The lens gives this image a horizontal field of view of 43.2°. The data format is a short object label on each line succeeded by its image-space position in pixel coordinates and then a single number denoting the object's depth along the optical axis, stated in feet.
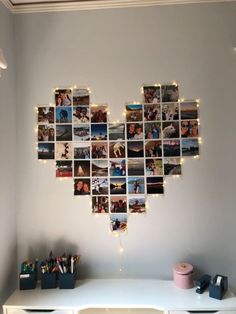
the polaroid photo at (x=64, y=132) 6.68
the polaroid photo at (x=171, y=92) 6.57
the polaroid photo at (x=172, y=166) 6.55
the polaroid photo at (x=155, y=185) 6.57
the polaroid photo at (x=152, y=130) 6.58
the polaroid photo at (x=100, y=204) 6.64
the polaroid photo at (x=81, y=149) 6.67
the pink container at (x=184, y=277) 6.06
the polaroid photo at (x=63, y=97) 6.70
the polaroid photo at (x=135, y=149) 6.60
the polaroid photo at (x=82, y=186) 6.66
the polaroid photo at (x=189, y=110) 6.54
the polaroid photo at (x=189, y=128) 6.54
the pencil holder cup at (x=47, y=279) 6.17
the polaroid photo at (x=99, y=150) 6.64
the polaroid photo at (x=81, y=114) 6.66
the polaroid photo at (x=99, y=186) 6.64
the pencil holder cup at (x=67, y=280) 6.11
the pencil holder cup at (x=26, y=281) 6.18
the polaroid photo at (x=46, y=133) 6.70
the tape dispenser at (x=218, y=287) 5.68
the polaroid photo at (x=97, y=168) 6.66
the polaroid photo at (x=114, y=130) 6.64
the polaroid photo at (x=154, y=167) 6.56
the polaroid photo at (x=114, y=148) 6.64
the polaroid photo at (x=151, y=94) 6.59
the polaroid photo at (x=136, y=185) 6.59
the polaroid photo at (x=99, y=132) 6.64
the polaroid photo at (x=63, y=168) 6.67
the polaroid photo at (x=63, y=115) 6.68
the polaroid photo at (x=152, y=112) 6.59
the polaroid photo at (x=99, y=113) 6.64
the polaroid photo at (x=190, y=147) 6.52
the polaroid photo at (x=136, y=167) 6.59
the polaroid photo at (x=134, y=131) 6.61
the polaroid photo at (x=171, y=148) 6.55
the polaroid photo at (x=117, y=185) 6.63
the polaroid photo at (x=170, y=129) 6.57
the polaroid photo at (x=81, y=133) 6.67
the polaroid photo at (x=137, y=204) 6.59
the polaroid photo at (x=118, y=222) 6.62
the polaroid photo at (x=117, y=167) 6.62
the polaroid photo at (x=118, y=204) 6.61
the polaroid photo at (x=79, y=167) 6.66
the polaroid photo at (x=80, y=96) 6.68
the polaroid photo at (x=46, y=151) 6.68
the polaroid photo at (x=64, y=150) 6.68
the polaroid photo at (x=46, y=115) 6.71
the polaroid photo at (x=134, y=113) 6.61
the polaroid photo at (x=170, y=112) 6.57
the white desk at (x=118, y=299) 5.48
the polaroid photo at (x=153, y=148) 6.57
